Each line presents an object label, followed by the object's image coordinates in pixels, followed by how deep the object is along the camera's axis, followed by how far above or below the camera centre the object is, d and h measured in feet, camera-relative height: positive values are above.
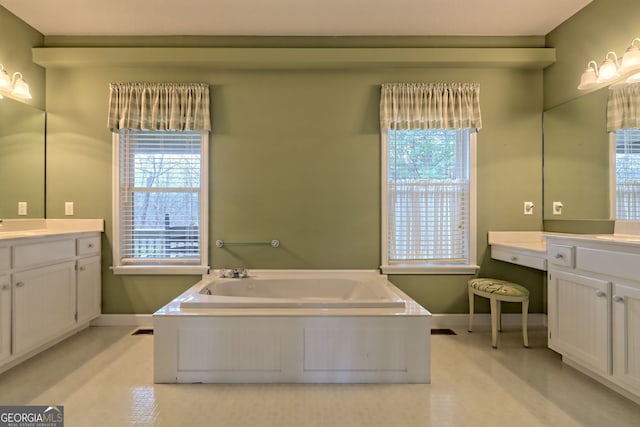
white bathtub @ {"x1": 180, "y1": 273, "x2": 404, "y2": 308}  9.12 -1.92
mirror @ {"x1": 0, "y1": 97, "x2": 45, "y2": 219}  9.03 +1.47
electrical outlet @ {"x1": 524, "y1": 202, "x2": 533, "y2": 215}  10.60 +0.25
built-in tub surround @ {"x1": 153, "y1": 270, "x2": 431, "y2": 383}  6.89 -2.56
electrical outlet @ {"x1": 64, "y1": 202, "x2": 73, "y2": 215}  10.35 +0.17
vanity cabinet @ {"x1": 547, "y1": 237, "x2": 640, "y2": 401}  6.07 -1.73
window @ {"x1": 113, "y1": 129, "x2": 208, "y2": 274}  10.40 +0.40
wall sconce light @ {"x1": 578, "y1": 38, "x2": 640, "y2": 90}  7.48 +3.29
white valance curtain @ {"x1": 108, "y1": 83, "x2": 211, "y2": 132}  10.09 +3.06
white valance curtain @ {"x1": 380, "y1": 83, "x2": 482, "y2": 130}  10.15 +3.11
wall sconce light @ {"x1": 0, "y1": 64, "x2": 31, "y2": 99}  8.69 +3.23
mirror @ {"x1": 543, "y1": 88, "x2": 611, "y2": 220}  8.58 +1.54
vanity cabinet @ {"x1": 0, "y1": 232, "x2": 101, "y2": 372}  7.20 -1.79
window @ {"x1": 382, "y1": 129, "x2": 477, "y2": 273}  10.52 +0.55
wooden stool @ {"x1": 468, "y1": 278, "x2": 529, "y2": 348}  8.80 -1.98
